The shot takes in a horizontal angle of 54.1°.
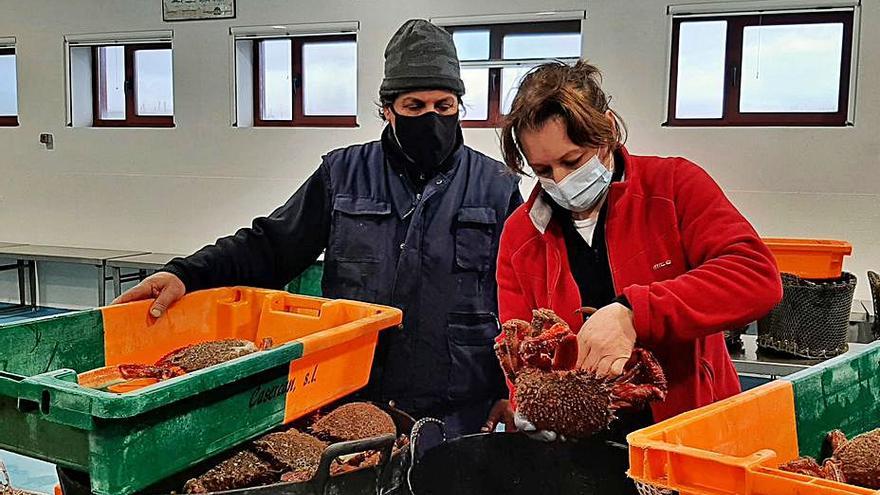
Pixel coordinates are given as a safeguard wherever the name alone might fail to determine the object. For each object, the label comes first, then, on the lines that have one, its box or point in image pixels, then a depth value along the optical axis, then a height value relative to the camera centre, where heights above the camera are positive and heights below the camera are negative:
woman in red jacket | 1.46 -0.17
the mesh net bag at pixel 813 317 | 3.59 -0.65
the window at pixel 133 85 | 7.07 +0.56
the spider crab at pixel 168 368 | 1.61 -0.41
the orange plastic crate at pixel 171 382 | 1.20 -0.38
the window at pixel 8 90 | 7.61 +0.54
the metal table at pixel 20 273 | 7.53 -1.06
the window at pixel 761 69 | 5.19 +0.57
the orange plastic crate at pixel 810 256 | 3.61 -0.39
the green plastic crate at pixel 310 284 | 3.94 -0.58
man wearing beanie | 2.13 -0.23
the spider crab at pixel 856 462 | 1.45 -0.51
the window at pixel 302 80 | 6.45 +0.57
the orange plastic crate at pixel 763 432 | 0.99 -0.39
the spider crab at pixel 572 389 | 1.54 -0.41
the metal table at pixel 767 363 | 3.63 -0.85
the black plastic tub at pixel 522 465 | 1.53 -0.55
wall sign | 6.56 +1.11
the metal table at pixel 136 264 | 6.43 -0.82
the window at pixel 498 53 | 5.77 +0.71
